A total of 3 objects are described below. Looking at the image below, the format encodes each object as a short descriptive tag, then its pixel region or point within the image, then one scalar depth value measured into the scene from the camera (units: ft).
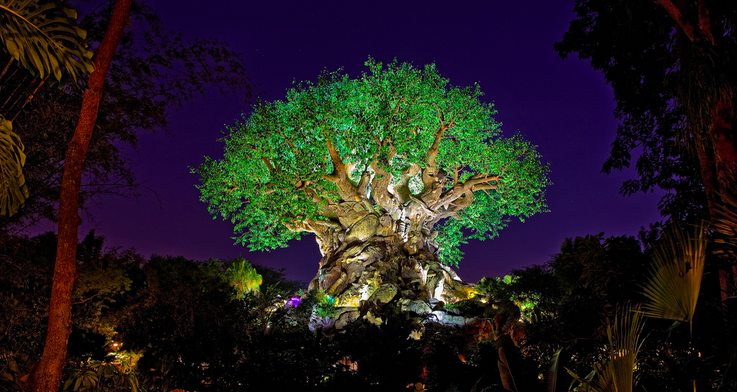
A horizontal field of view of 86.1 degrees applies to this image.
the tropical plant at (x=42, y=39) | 8.68
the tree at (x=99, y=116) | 19.74
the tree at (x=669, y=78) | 13.60
